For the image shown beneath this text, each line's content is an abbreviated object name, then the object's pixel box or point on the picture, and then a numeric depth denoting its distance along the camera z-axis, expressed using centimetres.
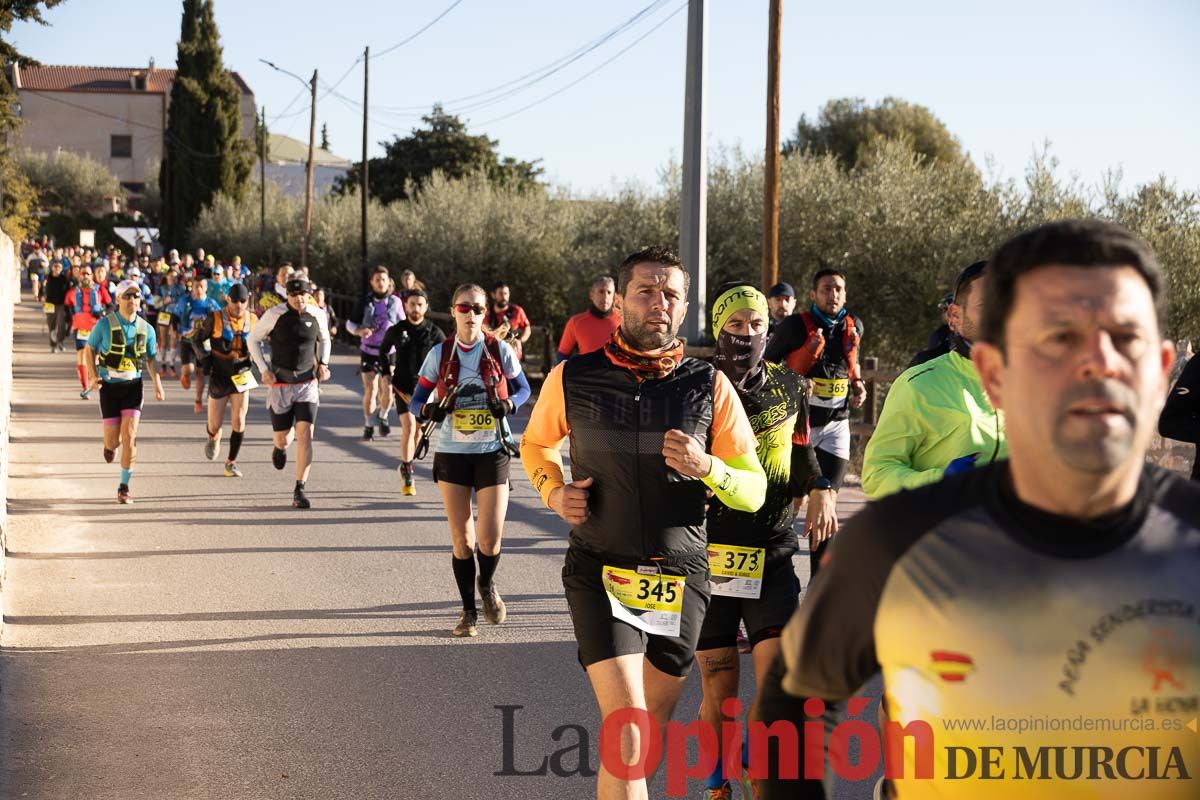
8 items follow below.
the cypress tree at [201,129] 8019
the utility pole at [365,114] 3828
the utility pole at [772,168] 1655
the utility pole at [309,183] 4431
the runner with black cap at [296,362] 1191
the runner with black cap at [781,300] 1041
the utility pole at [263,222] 6262
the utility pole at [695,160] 1600
